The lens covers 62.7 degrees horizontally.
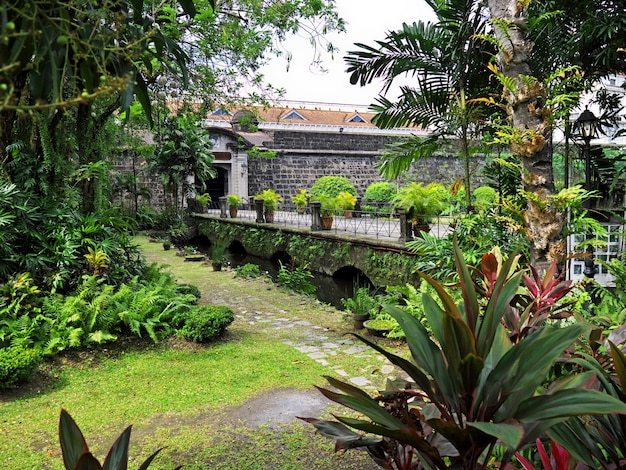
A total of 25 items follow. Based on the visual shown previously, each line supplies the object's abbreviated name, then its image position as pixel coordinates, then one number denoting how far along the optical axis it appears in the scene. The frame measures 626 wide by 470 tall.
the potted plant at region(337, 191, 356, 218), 16.06
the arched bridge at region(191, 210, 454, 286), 10.69
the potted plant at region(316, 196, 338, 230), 14.28
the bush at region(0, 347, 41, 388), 4.32
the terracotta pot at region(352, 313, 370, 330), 6.69
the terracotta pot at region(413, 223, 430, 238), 9.85
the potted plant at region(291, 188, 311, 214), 19.23
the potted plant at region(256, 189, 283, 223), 17.33
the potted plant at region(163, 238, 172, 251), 15.94
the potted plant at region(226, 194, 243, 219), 20.48
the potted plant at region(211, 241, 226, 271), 11.87
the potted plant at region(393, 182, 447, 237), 9.55
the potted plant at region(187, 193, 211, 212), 22.66
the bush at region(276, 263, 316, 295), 10.12
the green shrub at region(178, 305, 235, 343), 5.80
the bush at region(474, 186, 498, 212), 6.79
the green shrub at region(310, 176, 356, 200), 21.75
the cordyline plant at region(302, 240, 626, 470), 1.54
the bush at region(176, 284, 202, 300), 7.84
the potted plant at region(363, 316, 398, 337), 6.22
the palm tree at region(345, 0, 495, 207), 7.05
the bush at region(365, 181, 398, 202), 23.00
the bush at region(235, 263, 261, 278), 11.15
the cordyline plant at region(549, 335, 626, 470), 1.83
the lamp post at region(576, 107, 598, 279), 6.22
